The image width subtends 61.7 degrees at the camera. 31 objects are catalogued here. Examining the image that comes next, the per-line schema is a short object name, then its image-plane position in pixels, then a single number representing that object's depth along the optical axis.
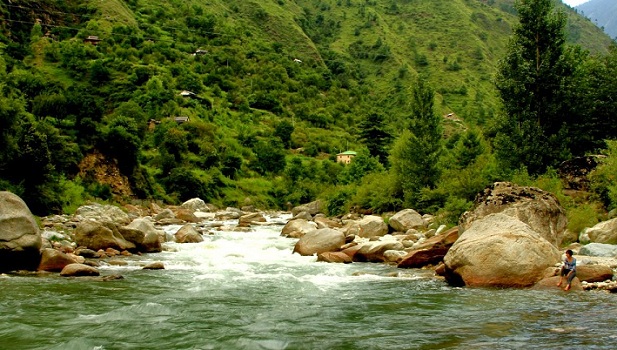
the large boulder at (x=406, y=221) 33.62
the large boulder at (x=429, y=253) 21.75
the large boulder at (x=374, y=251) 24.19
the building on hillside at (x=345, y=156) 95.95
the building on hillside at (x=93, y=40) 101.56
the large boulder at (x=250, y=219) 44.27
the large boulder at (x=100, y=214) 34.66
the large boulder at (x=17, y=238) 18.98
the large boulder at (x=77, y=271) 19.03
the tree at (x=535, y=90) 33.81
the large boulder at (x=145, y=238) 26.42
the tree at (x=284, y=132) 100.94
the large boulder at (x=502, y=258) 16.53
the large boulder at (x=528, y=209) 20.86
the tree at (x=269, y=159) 85.25
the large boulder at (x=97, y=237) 24.92
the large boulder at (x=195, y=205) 58.50
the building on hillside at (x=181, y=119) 83.62
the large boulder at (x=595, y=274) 16.06
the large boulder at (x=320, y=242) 26.00
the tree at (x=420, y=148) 42.72
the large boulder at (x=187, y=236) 31.19
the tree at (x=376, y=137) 86.62
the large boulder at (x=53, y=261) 19.89
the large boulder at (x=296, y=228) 35.23
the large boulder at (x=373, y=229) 32.12
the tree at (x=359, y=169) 64.97
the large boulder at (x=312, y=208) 60.26
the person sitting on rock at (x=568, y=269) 15.41
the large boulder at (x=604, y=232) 21.42
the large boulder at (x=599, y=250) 18.77
